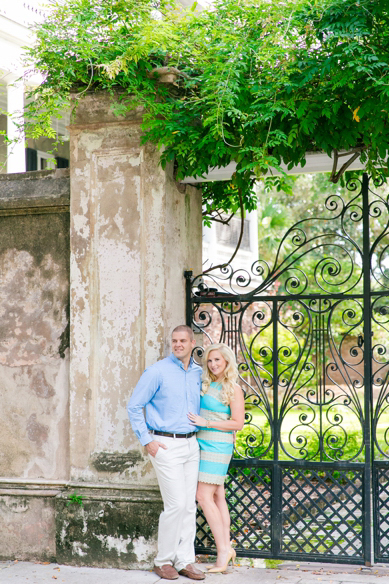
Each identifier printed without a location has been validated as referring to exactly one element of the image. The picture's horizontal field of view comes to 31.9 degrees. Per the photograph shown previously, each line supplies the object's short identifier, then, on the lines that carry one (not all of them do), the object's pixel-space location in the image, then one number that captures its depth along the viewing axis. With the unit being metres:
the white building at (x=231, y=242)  16.70
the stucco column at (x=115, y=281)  5.70
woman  5.33
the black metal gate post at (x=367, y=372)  5.42
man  5.15
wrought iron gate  5.44
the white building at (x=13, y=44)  11.91
